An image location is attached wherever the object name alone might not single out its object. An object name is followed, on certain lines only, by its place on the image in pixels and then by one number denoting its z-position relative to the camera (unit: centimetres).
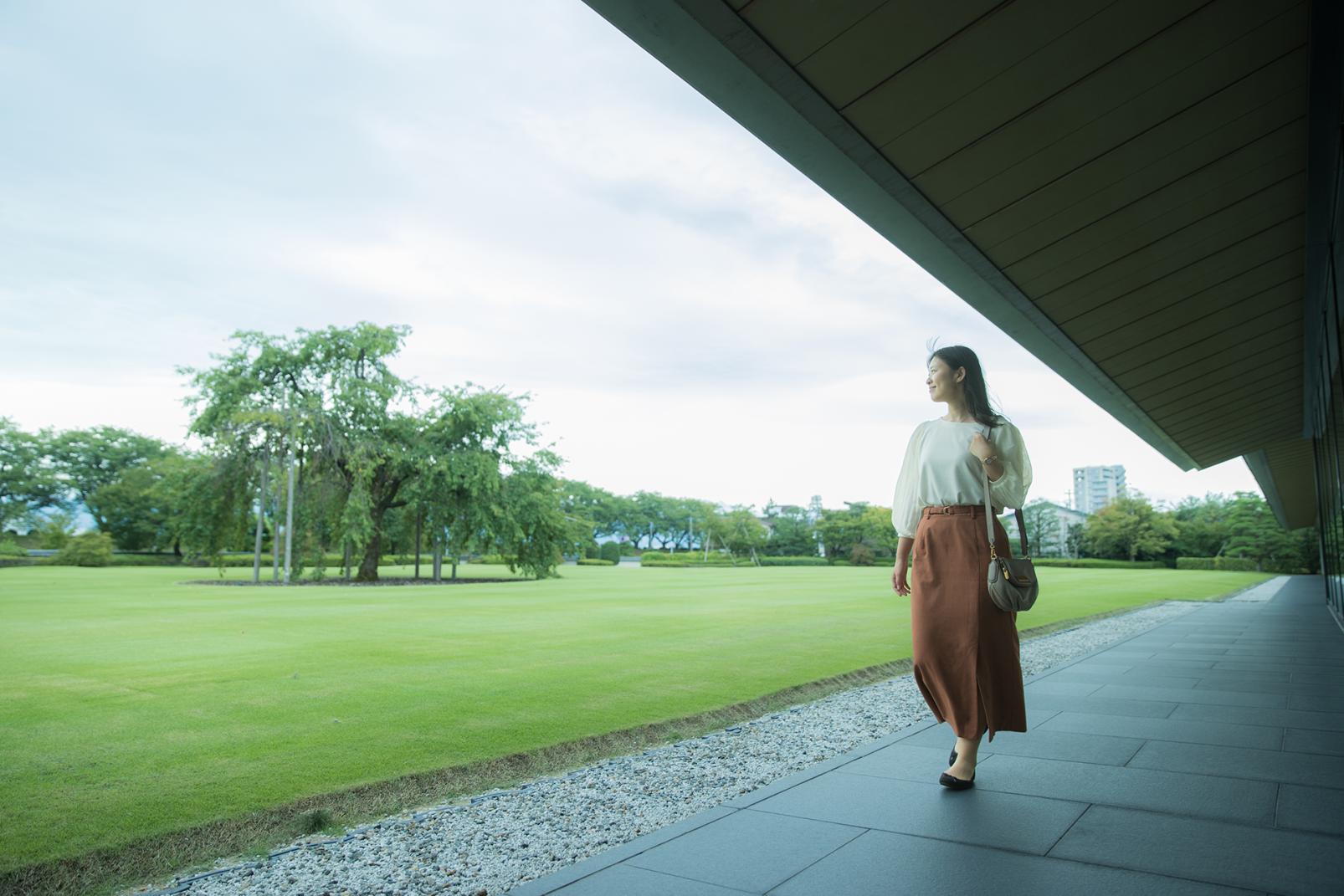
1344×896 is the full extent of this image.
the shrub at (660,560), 5906
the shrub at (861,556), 6222
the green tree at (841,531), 6531
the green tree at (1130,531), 5450
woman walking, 287
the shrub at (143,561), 4206
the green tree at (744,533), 6775
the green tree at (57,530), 3938
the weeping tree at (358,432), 2408
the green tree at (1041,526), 6694
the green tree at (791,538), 7000
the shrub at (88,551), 3872
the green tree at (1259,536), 3759
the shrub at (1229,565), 4060
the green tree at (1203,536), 5331
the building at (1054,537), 6819
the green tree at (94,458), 5022
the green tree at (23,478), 4825
